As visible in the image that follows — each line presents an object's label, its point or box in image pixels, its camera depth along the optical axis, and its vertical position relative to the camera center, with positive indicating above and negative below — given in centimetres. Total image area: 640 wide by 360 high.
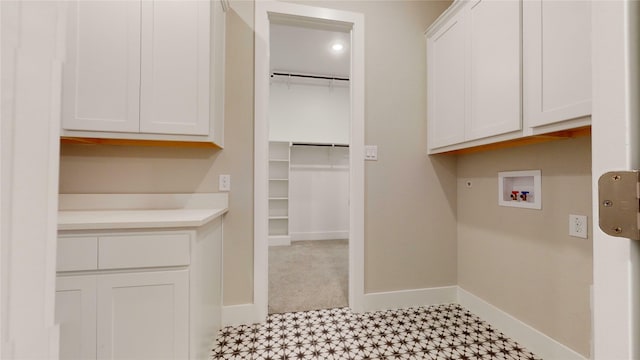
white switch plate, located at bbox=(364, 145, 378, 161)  209 +24
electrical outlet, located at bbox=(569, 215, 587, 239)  133 -21
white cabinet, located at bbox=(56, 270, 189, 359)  114 -59
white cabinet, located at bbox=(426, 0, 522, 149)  145 +71
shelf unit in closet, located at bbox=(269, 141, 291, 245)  444 -11
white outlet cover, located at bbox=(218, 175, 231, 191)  187 -1
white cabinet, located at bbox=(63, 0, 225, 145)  145 +62
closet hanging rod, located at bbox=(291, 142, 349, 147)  446 +64
